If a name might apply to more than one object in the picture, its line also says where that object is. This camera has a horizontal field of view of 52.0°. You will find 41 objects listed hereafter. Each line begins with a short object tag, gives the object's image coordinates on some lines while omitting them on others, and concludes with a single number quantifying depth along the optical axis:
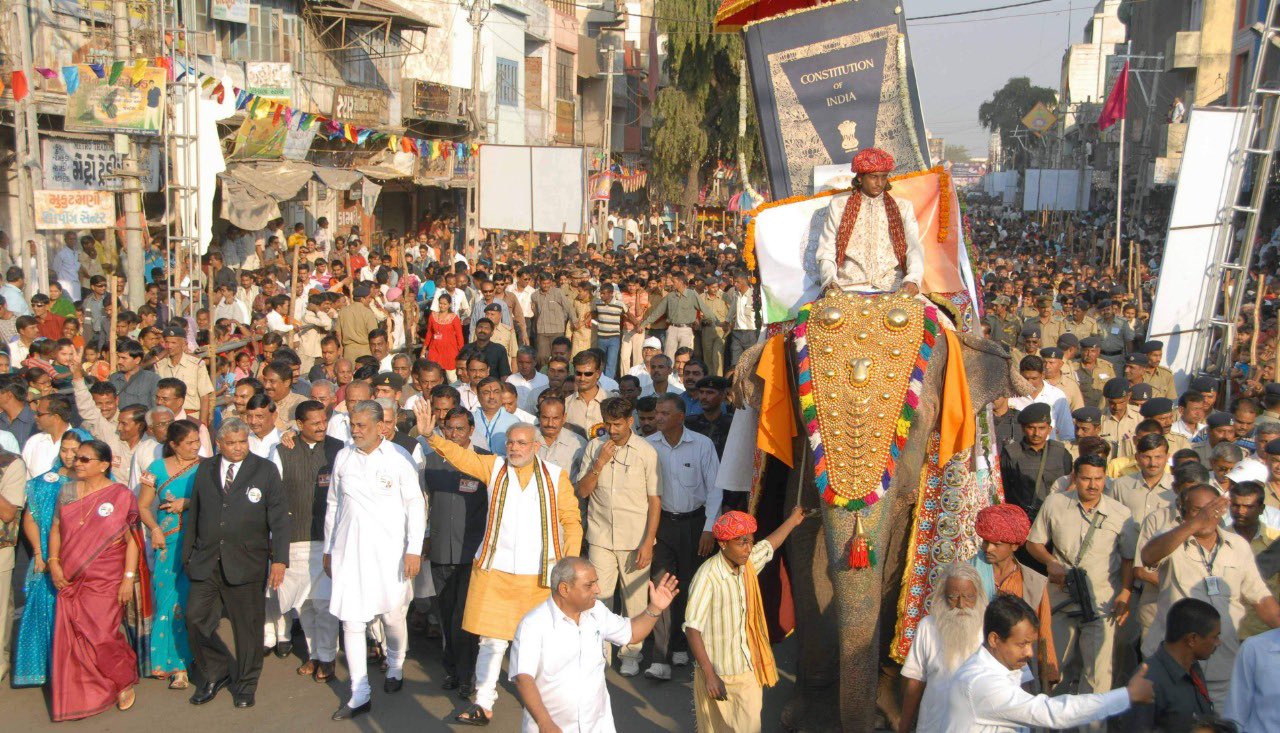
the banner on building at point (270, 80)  21.97
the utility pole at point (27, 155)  14.62
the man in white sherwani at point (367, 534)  6.69
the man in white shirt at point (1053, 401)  8.91
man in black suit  6.84
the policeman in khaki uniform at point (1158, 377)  10.52
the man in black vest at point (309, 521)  7.34
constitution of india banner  8.39
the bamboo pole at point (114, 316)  9.29
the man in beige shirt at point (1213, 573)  5.56
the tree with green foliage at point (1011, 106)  101.00
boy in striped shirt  5.42
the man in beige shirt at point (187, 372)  9.61
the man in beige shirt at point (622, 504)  7.14
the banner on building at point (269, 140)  18.89
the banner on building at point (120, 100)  13.73
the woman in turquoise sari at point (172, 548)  7.13
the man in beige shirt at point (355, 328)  12.31
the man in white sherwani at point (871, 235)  6.70
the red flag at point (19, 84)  14.16
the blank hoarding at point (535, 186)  19.12
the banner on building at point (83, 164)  15.41
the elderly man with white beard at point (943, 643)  4.69
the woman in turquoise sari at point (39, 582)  6.89
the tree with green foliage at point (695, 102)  35.47
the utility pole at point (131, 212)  13.57
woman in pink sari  6.70
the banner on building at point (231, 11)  21.58
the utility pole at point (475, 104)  25.30
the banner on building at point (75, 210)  12.97
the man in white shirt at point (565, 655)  4.81
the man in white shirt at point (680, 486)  7.45
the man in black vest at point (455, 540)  7.14
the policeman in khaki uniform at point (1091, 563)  6.12
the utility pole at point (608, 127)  35.56
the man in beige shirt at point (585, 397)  8.89
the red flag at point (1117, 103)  23.20
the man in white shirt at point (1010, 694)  4.06
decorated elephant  5.55
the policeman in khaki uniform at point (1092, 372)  10.41
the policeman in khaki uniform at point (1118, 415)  8.64
